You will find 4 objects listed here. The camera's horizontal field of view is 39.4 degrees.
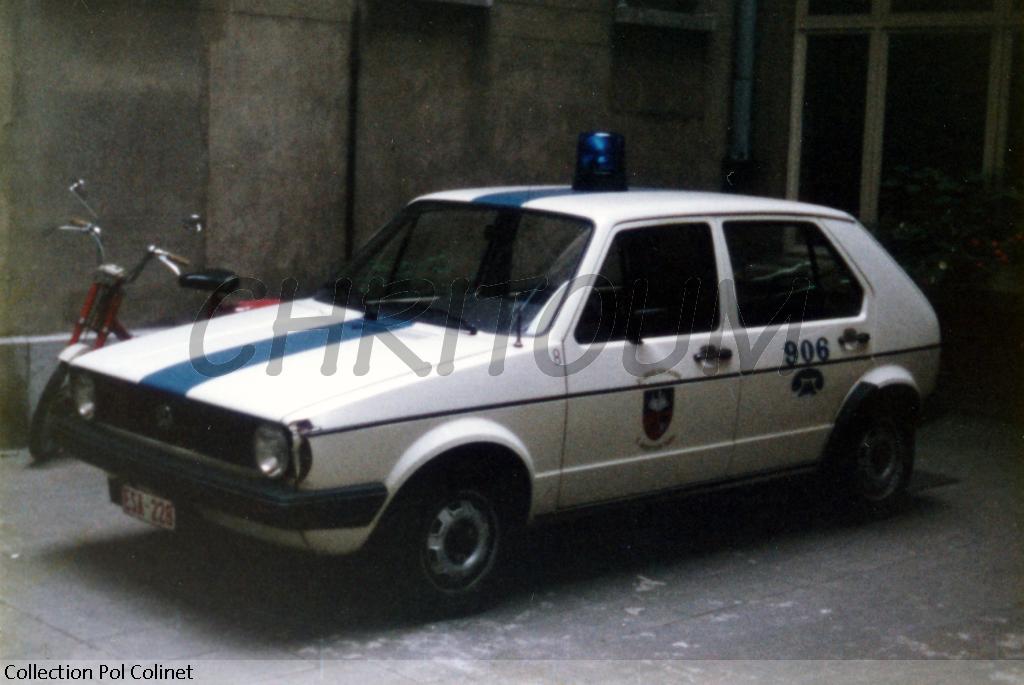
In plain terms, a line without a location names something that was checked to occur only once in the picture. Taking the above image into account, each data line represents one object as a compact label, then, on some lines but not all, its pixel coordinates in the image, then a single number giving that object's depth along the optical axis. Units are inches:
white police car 212.8
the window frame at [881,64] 437.4
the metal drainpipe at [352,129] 392.5
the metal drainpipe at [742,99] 479.5
